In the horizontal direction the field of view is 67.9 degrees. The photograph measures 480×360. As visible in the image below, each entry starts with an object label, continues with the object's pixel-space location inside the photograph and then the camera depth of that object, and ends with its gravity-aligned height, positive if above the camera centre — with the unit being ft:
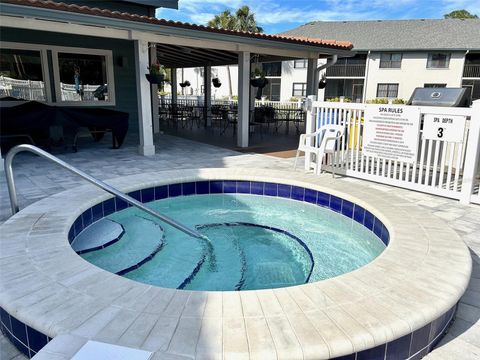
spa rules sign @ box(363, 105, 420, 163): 16.44 -1.09
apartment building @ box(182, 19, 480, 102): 78.59 +11.59
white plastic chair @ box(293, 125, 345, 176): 18.83 -1.82
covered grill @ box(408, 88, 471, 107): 17.95 +0.64
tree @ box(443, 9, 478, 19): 132.67 +35.56
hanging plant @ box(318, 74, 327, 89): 38.04 +2.64
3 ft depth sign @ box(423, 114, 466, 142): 14.87 -0.75
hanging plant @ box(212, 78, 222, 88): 50.75 +3.49
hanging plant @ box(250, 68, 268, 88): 32.91 +2.59
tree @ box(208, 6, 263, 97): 122.31 +29.50
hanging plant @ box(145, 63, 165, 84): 24.26 +2.09
